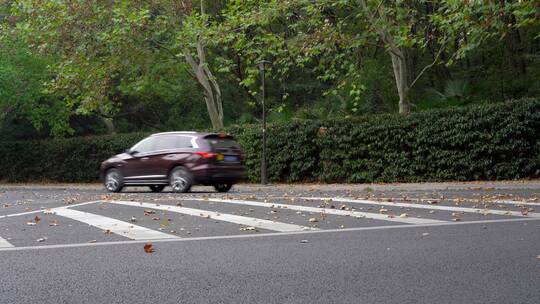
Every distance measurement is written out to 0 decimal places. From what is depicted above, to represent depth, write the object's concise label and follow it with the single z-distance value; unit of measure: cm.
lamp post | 2453
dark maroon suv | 1964
